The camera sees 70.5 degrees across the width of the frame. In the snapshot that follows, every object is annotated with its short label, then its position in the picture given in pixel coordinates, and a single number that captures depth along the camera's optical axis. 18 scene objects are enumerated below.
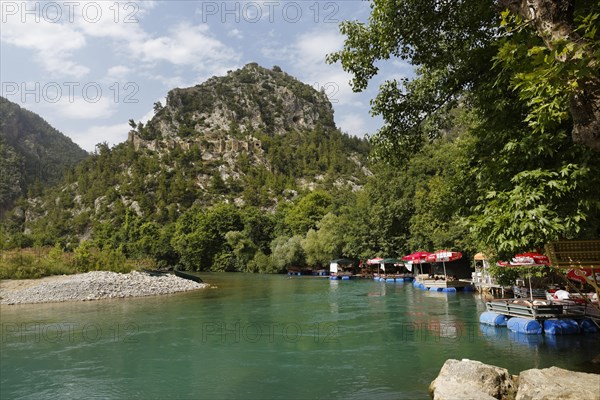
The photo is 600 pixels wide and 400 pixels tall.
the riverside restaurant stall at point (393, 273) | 48.34
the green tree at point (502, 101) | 5.44
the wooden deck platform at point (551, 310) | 16.38
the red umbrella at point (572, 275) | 14.86
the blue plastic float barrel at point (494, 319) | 18.12
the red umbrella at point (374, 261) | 50.14
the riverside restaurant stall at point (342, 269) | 55.88
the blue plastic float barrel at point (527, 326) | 16.25
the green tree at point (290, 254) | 67.56
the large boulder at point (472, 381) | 8.92
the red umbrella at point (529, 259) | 16.77
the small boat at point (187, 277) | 47.16
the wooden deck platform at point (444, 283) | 33.98
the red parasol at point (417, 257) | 39.13
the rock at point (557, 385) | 7.78
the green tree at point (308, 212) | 77.19
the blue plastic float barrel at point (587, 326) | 16.11
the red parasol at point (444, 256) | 34.59
